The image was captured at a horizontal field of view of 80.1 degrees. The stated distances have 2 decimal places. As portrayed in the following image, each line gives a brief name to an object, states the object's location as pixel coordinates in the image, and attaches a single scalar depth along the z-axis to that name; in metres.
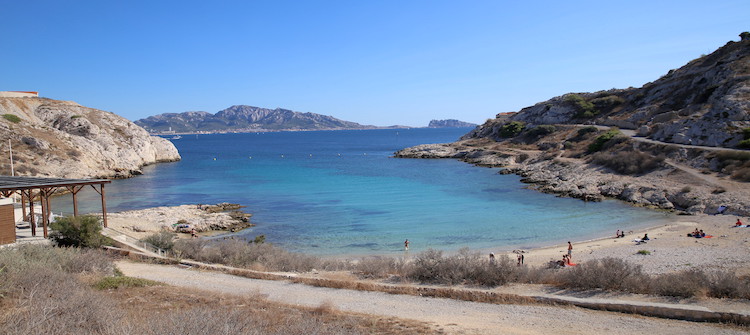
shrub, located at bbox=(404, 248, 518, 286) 14.09
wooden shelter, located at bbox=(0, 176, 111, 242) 18.84
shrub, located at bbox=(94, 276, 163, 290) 11.83
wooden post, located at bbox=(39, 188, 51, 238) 18.67
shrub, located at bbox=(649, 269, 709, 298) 11.65
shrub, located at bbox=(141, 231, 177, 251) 19.73
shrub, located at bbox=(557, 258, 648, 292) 12.66
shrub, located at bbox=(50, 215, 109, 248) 17.72
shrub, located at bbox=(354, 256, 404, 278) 15.82
